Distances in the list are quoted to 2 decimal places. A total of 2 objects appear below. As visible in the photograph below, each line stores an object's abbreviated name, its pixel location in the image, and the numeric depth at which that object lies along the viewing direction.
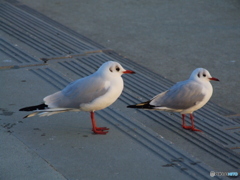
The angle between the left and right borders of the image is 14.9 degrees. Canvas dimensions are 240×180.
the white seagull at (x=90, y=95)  6.94
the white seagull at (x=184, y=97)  8.02
